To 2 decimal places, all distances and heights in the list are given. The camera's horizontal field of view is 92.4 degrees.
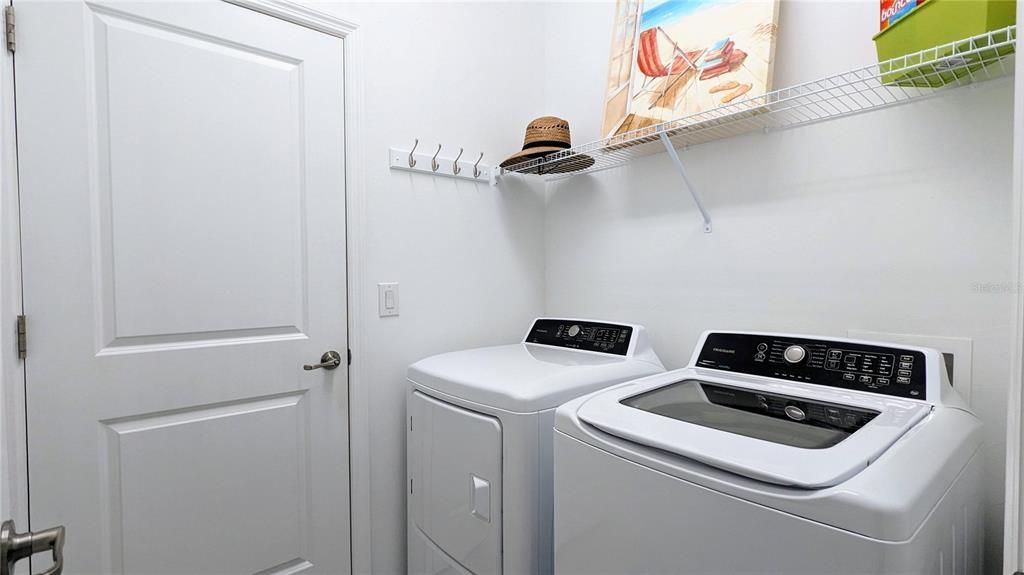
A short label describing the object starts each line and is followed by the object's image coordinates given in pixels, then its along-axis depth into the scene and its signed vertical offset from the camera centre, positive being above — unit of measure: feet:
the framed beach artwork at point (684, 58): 4.77 +2.30
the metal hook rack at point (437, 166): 6.06 +1.41
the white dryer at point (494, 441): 4.16 -1.55
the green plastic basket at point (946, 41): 3.19 +1.58
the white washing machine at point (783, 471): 2.34 -1.08
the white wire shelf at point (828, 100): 3.42 +1.51
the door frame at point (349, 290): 3.87 -0.08
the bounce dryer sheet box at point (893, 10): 3.47 +1.91
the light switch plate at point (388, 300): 5.95 -0.31
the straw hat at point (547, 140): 6.20 +1.69
